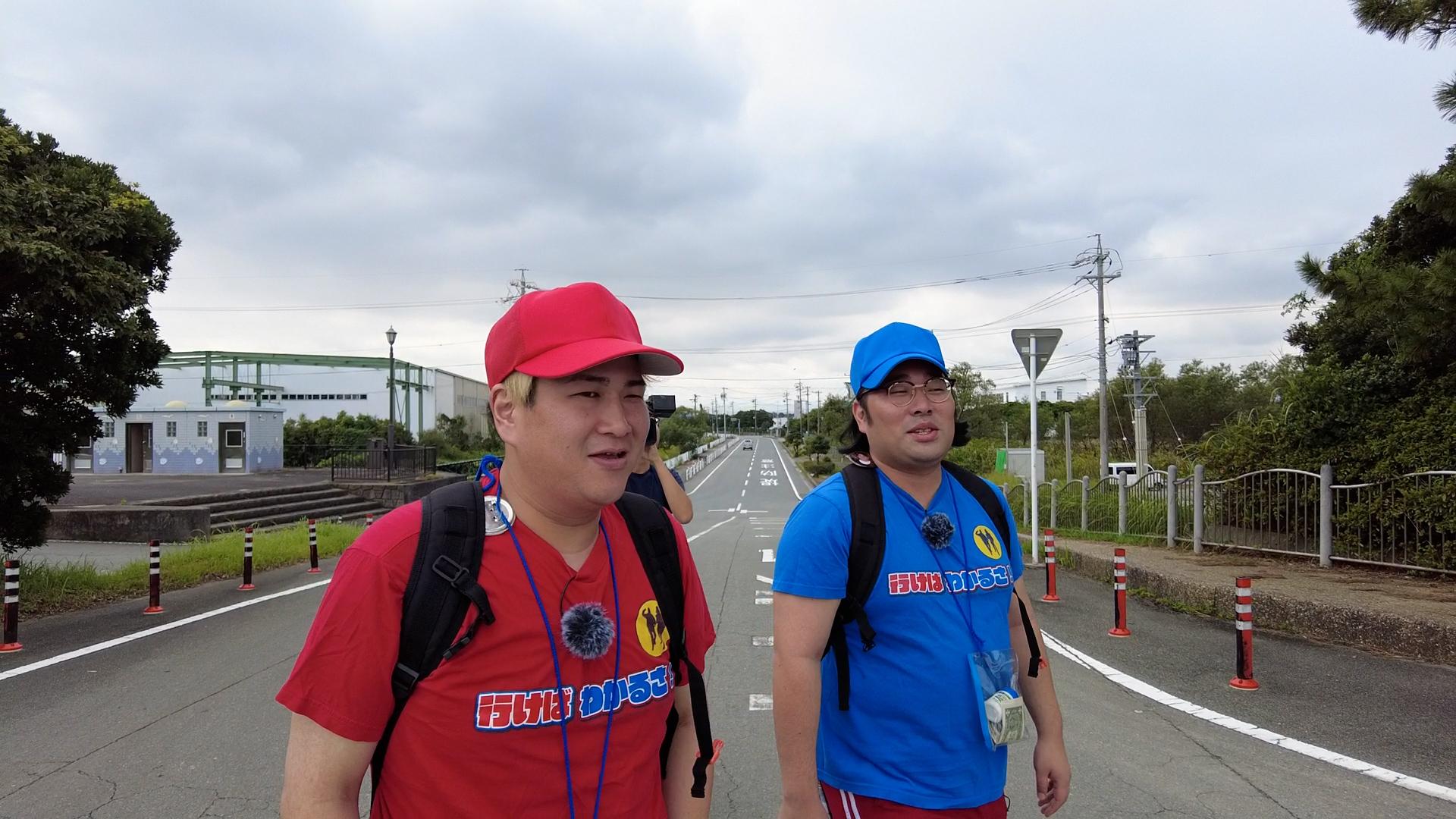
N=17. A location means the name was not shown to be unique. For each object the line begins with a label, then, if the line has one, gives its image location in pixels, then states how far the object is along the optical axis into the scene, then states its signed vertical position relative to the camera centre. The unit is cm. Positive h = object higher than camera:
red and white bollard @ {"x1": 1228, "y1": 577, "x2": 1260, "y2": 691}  589 -156
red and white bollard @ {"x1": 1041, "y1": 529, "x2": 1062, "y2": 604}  1012 -185
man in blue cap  216 -60
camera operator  495 -36
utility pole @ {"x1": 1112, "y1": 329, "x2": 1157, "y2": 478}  3800 +287
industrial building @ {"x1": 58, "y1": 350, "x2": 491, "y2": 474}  3272 +166
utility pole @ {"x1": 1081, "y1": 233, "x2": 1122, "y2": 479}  3225 +339
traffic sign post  1277 +114
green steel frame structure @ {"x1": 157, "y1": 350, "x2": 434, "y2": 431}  5200 +436
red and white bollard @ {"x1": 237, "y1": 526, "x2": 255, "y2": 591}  1118 -181
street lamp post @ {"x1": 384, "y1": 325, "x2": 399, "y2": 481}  2756 -77
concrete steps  2042 -209
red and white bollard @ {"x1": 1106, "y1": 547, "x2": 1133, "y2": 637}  804 -166
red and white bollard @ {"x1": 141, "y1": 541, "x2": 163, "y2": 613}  934 -164
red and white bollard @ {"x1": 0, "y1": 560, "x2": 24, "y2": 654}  755 -160
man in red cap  143 -39
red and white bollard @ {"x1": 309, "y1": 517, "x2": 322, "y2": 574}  1298 -186
